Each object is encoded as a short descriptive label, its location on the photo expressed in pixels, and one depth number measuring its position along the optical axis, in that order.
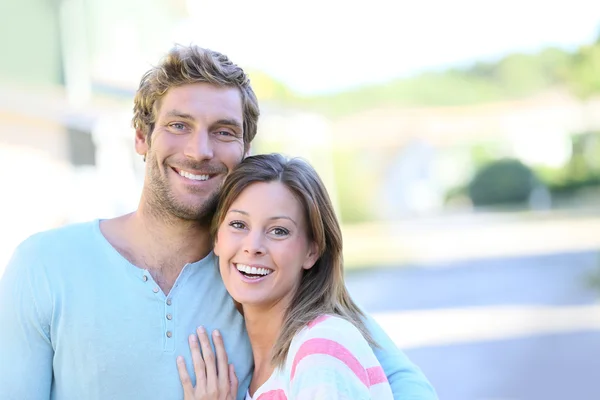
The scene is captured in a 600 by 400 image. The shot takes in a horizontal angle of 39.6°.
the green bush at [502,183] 37.19
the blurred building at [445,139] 39.38
